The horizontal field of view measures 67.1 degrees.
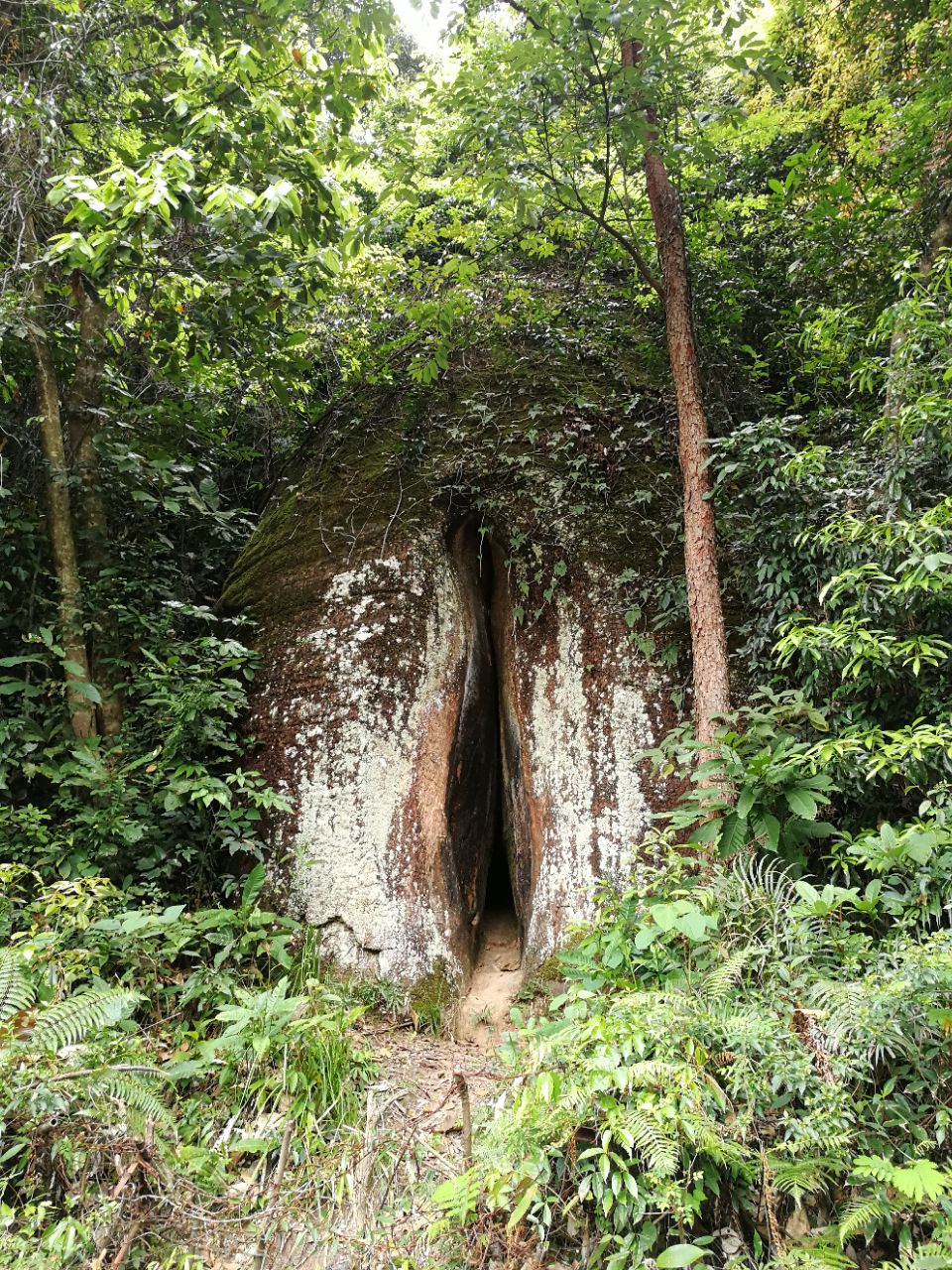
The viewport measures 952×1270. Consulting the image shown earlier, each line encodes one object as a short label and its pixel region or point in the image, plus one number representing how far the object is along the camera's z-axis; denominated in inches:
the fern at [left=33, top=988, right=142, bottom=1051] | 115.9
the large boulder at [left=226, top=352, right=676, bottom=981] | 206.7
